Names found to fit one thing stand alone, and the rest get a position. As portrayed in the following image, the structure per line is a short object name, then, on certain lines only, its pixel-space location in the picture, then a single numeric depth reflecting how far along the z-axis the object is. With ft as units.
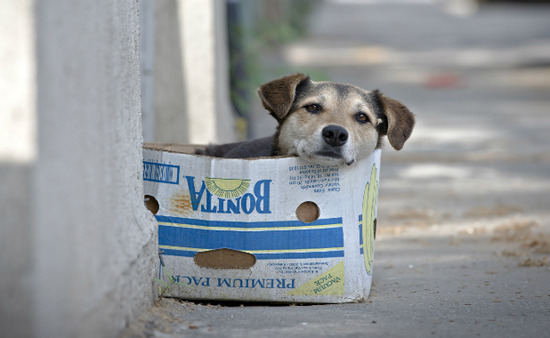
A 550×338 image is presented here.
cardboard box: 24.27
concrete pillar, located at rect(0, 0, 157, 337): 15.48
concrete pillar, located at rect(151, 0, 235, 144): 46.11
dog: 27.27
